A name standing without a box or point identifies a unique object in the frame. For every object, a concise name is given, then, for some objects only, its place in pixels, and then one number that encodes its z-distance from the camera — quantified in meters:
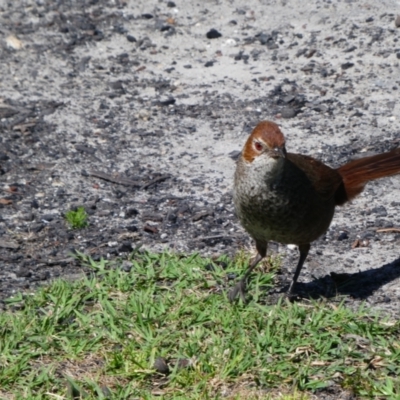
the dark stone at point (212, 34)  18.41
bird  10.48
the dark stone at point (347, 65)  16.98
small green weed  12.95
